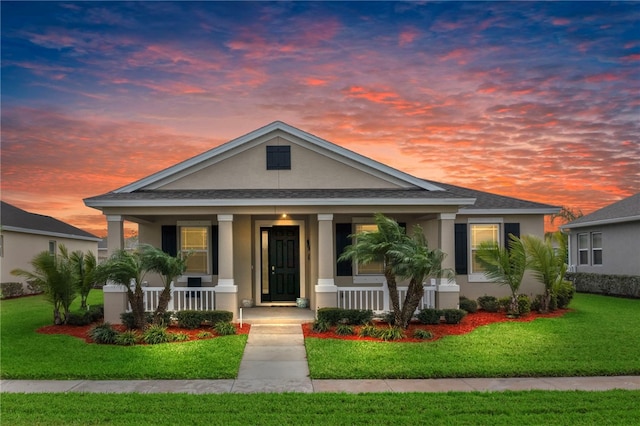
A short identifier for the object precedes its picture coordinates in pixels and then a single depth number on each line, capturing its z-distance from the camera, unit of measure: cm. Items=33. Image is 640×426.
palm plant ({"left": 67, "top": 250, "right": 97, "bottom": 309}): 1488
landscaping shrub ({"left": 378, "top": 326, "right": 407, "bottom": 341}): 1192
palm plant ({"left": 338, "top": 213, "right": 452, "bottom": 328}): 1259
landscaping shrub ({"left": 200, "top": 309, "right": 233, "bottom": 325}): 1317
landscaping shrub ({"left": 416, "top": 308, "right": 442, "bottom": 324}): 1374
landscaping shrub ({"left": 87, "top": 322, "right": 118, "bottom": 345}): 1171
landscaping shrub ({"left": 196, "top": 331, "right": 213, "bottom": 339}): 1218
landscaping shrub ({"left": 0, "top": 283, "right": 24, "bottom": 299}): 2448
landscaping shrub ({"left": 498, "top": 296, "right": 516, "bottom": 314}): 1605
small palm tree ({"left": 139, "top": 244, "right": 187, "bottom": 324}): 1255
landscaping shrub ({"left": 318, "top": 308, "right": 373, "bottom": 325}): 1321
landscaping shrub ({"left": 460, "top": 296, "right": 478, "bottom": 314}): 1592
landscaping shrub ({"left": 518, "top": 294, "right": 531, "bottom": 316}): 1538
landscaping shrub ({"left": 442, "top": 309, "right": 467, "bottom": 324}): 1383
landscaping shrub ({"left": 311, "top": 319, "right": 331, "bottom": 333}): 1276
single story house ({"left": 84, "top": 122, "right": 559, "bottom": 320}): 1427
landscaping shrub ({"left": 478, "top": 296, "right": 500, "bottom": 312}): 1620
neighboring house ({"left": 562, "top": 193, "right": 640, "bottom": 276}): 2223
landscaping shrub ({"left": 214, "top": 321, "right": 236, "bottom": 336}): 1253
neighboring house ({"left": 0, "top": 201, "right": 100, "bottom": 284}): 2553
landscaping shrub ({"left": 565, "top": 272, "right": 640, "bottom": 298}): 2152
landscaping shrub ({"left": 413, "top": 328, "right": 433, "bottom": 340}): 1201
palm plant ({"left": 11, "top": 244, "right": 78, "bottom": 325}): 1414
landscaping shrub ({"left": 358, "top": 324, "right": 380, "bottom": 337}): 1219
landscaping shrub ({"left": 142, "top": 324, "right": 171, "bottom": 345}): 1169
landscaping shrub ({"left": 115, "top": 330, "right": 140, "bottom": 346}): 1155
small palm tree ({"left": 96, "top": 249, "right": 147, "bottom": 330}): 1227
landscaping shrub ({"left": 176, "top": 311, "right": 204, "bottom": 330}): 1311
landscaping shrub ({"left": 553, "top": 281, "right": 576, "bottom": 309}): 1678
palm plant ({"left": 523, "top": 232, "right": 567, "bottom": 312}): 1581
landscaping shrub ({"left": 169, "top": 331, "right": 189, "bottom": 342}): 1194
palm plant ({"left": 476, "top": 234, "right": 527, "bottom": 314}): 1532
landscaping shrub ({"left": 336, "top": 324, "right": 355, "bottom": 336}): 1237
